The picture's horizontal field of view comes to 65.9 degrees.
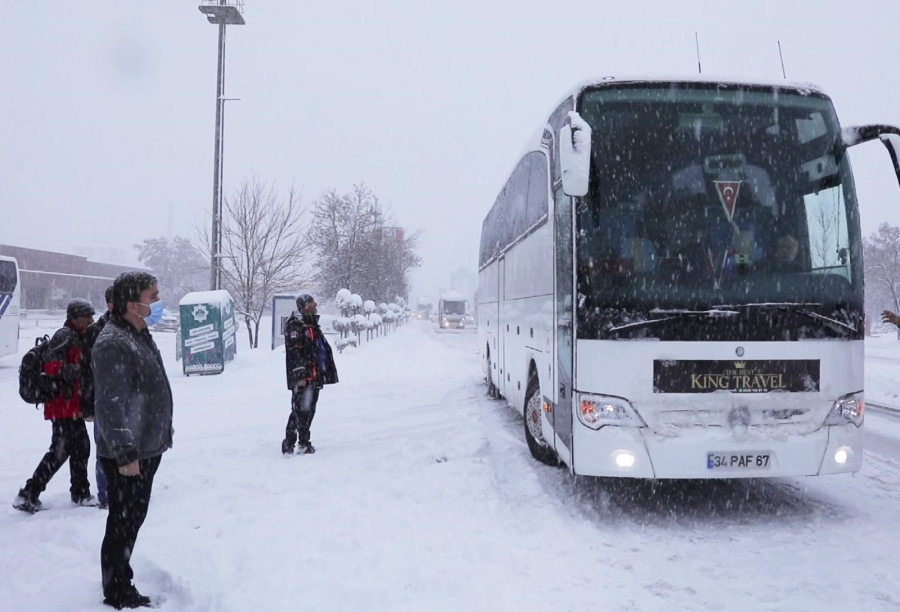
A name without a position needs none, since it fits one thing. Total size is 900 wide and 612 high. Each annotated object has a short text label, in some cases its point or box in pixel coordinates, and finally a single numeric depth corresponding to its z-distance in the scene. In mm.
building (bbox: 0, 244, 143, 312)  68750
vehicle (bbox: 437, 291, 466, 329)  59688
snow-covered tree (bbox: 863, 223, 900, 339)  41031
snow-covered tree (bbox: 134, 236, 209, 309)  101625
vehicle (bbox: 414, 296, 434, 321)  117919
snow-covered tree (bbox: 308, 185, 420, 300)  35844
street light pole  20562
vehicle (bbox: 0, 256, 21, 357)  21750
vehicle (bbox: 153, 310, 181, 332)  55169
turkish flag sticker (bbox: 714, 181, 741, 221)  5555
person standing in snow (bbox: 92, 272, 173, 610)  3857
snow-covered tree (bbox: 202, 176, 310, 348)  26672
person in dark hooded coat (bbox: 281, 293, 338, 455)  7992
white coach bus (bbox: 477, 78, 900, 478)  5348
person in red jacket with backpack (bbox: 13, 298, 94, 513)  5820
